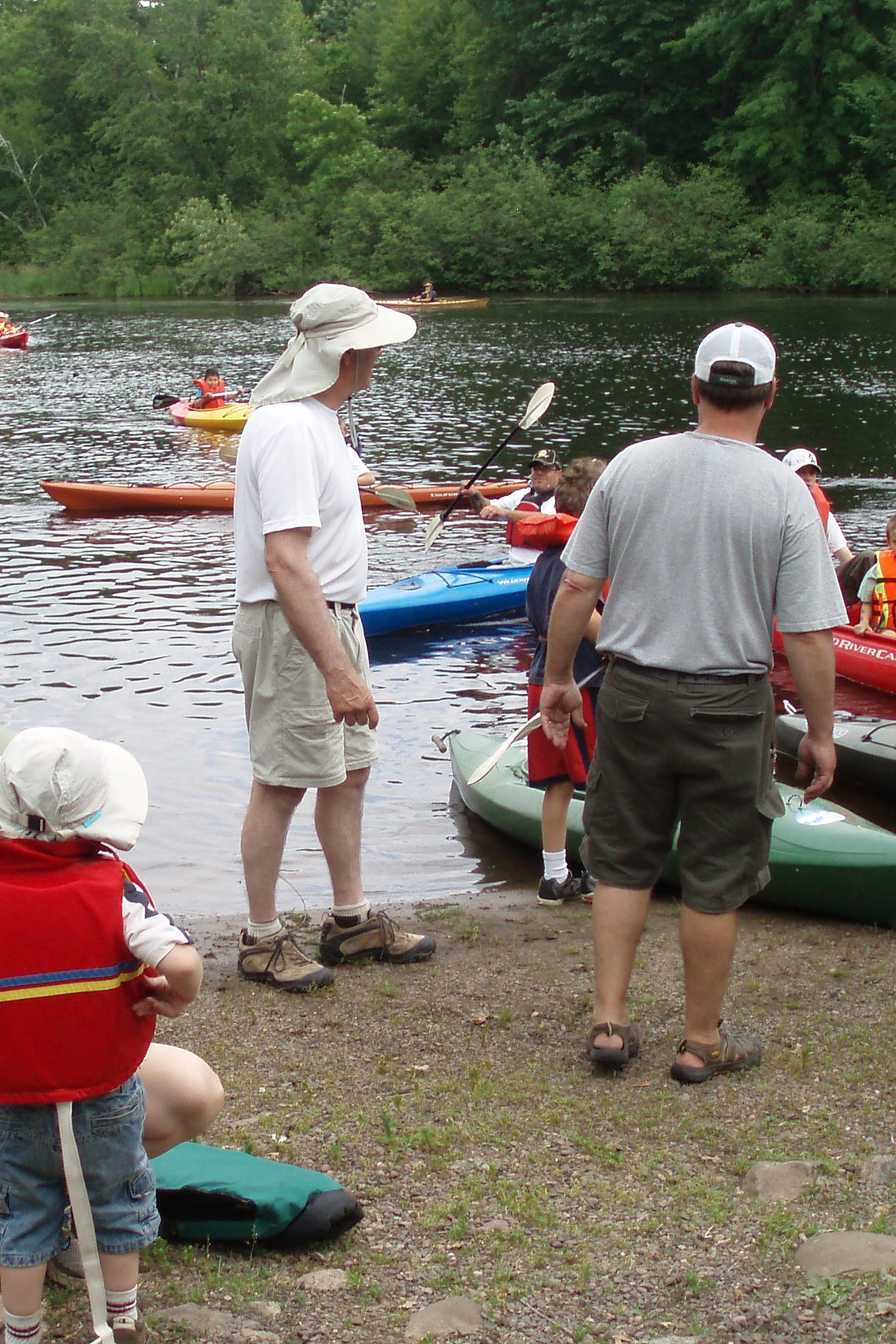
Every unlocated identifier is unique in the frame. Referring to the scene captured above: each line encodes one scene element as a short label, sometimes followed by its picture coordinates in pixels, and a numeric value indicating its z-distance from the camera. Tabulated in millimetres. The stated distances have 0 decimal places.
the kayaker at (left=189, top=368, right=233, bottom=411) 19297
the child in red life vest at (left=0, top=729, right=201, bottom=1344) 1958
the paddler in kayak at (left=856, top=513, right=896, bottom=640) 7578
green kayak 4461
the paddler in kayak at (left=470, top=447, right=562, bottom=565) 7797
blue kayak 9445
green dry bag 2371
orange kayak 13836
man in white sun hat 3229
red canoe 7645
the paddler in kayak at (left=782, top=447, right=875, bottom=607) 7789
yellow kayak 18812
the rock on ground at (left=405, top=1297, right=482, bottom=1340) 2152
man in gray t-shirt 2791
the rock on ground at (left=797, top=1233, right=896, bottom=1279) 2260
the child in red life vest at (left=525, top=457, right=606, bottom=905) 4281
